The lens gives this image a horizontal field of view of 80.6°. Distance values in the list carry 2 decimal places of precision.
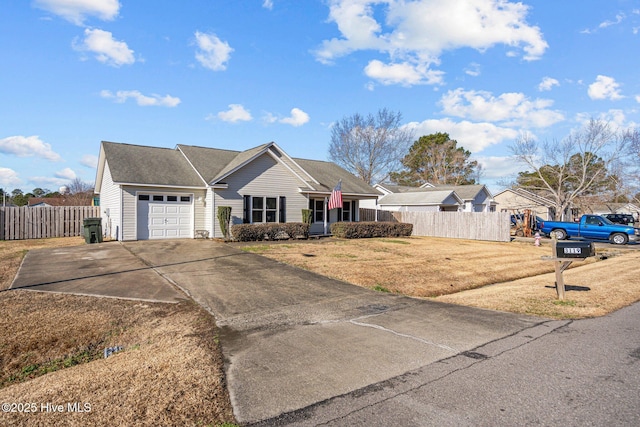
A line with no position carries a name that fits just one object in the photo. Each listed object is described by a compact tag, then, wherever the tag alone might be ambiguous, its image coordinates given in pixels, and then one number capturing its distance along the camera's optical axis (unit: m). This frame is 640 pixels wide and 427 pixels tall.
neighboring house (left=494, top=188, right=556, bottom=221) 42.53
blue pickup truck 22.62
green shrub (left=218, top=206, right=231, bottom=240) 18.42
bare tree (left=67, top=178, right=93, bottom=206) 41.19
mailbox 7.62
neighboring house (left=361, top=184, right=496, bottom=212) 32.97
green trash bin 16.77
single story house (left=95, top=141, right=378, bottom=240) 17.95
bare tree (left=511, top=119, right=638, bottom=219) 36.44
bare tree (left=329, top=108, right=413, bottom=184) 45.91
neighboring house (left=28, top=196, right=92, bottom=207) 40.59
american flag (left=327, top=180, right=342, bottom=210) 20.64
